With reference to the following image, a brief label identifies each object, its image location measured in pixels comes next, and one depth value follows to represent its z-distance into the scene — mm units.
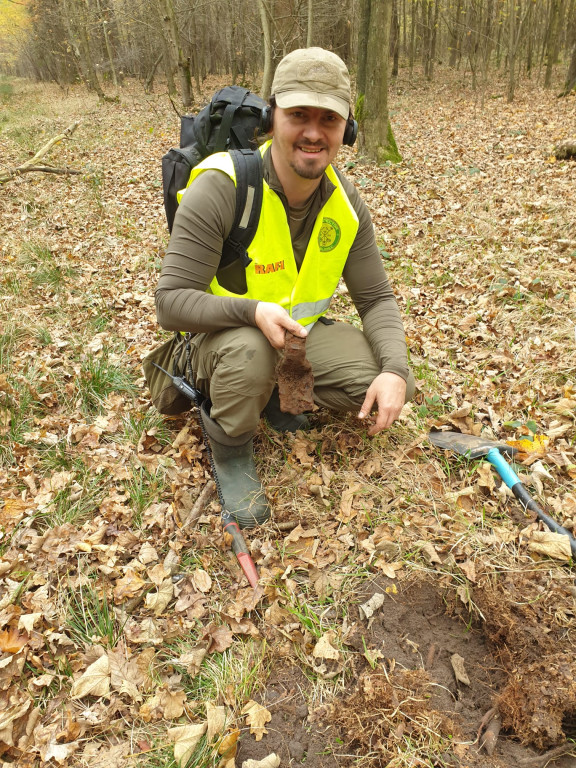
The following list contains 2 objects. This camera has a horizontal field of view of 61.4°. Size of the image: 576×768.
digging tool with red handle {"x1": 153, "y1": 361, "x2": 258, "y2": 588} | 2359
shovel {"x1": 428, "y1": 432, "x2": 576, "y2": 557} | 2396
